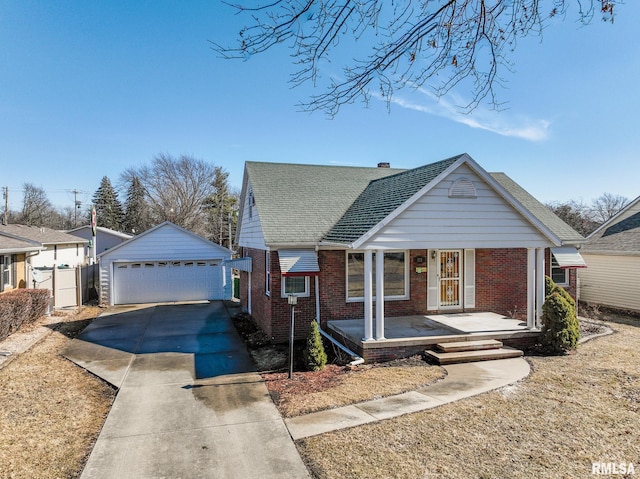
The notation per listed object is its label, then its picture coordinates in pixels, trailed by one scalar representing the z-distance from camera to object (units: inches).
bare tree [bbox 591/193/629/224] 1977.1
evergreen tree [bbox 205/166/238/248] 1856.5
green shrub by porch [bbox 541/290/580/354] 381.1
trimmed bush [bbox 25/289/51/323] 570.9
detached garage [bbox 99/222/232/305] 763.4
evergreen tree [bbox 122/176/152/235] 1935.3
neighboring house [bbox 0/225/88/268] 911.0
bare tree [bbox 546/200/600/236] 1501.0
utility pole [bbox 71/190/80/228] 2343.8
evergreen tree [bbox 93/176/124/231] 2183.8
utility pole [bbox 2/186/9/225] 1843.6
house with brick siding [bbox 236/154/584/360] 382.3
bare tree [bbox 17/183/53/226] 2202.3
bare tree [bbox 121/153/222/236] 1754.4
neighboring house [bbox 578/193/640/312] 650.2
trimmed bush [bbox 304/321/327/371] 351.3
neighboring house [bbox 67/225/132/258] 1533.2
